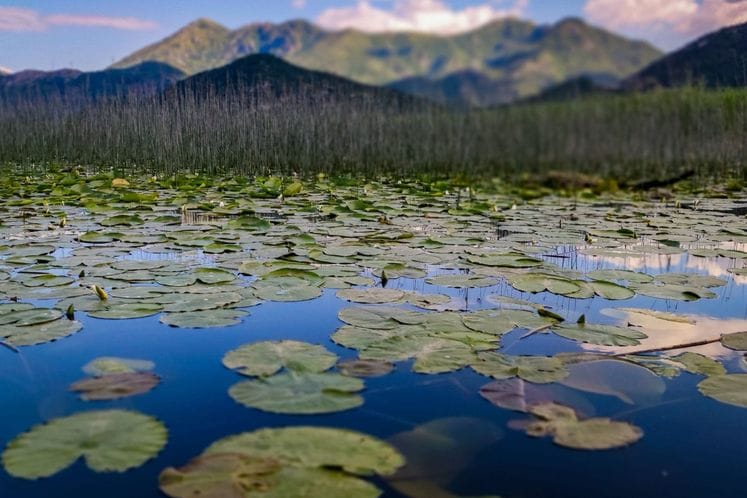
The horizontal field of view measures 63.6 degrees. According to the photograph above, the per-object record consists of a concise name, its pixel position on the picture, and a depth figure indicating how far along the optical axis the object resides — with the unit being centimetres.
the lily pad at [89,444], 95
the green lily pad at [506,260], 255
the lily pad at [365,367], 138
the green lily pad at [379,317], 174
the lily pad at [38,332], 155
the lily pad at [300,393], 117
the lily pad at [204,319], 171
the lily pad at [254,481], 88
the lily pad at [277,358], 137
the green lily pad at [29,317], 167
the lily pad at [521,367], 138
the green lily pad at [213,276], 216
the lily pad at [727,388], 129
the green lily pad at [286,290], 201
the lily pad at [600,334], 162
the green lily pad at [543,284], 217
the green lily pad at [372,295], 199
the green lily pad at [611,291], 214
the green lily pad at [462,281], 222
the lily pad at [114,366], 137
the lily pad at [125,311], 175
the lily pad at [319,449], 96
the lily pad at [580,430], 109
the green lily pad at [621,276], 239
